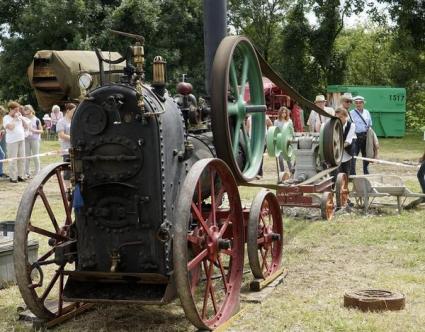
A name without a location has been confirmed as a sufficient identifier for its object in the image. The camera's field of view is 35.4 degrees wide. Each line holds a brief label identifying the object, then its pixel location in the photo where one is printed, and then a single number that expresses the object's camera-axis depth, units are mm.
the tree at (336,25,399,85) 42000
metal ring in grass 4629
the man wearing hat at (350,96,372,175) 11086
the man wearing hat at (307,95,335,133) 11389
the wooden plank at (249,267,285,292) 5246
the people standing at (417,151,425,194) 9344
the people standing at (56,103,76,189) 10152
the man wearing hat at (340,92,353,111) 10062
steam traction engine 4113
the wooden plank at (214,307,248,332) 4234
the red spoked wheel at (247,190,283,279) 5219
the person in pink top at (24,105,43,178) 13867
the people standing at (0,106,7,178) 13422
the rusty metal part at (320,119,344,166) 7586
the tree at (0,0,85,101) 26766
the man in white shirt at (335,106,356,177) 9543
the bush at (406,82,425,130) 34062
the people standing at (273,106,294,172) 11829
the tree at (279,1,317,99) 32000
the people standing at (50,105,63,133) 18406
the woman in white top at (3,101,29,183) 13039
